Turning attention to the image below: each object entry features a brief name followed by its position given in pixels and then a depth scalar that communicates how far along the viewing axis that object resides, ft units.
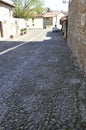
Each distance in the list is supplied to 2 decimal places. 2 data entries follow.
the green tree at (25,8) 157.38
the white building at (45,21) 212.64
